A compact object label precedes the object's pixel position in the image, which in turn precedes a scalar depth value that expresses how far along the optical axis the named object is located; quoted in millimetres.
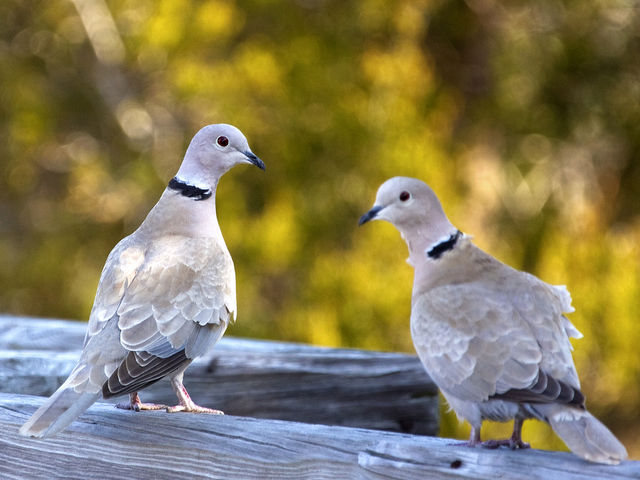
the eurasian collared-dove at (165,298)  4166
